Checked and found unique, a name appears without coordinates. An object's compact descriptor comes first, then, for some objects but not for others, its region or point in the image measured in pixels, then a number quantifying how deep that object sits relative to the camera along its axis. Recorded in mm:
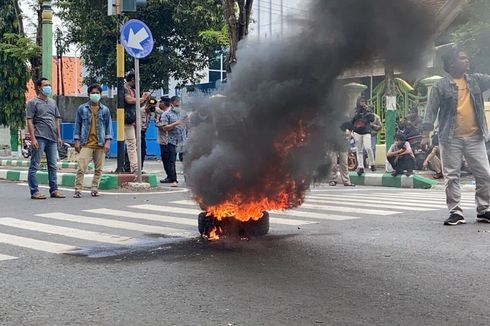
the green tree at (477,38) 16703
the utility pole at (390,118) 16141
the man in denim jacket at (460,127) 7156
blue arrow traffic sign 11156
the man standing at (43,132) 10203
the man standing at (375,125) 15097
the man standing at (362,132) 13953
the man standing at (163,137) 12898
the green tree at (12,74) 25531
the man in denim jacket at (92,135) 10508
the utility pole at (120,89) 11891
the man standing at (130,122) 12656
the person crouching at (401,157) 14094
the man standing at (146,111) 13367
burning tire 6250
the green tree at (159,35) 24609
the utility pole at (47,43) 14777
